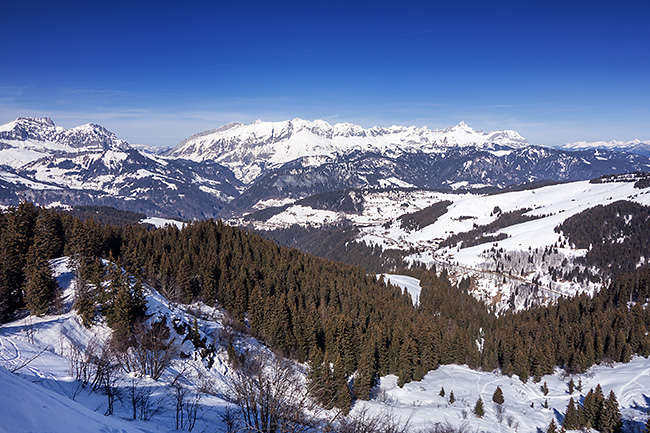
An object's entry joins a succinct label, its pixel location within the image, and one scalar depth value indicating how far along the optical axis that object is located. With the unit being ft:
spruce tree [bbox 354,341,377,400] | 193.88
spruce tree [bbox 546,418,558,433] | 168.45
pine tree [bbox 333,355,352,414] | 164.55
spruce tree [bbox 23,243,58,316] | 151.53
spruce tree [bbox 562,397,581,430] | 187.21
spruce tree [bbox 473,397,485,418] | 187.32
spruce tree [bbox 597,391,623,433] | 180.17
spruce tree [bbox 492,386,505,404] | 210.59
